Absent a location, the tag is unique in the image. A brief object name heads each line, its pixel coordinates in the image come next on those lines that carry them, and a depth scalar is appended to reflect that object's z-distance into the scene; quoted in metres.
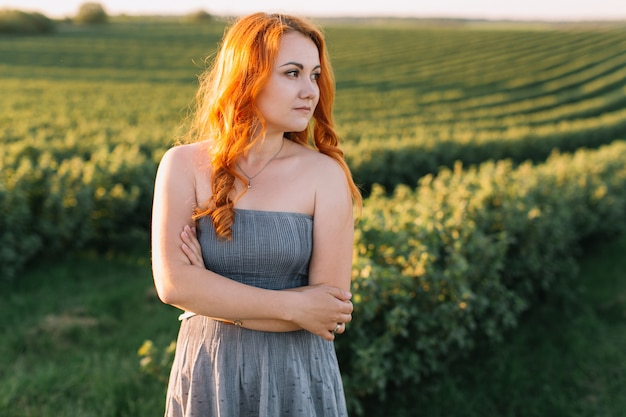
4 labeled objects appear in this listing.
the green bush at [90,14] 80.81
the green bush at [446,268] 3.73
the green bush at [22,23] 64.75
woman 1.99
